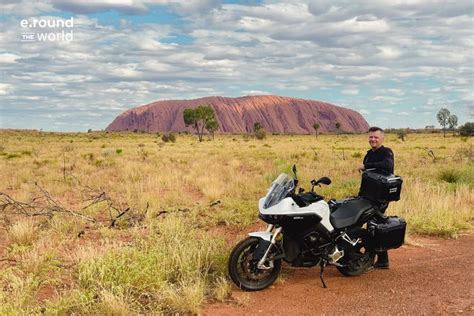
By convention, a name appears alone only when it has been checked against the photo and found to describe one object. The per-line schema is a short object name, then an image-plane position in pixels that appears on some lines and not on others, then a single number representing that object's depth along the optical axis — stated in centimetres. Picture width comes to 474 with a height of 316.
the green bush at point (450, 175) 1406
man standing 609
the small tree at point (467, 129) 6988
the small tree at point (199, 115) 7631
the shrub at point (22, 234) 768
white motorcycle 538
